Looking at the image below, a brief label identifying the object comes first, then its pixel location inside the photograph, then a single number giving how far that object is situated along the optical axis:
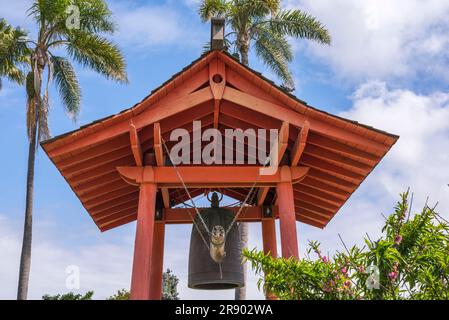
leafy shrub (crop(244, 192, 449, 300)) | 4.34
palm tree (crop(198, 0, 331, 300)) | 20.62
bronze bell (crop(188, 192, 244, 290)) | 8.42
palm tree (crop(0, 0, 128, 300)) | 20.83
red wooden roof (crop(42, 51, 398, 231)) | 8.05
